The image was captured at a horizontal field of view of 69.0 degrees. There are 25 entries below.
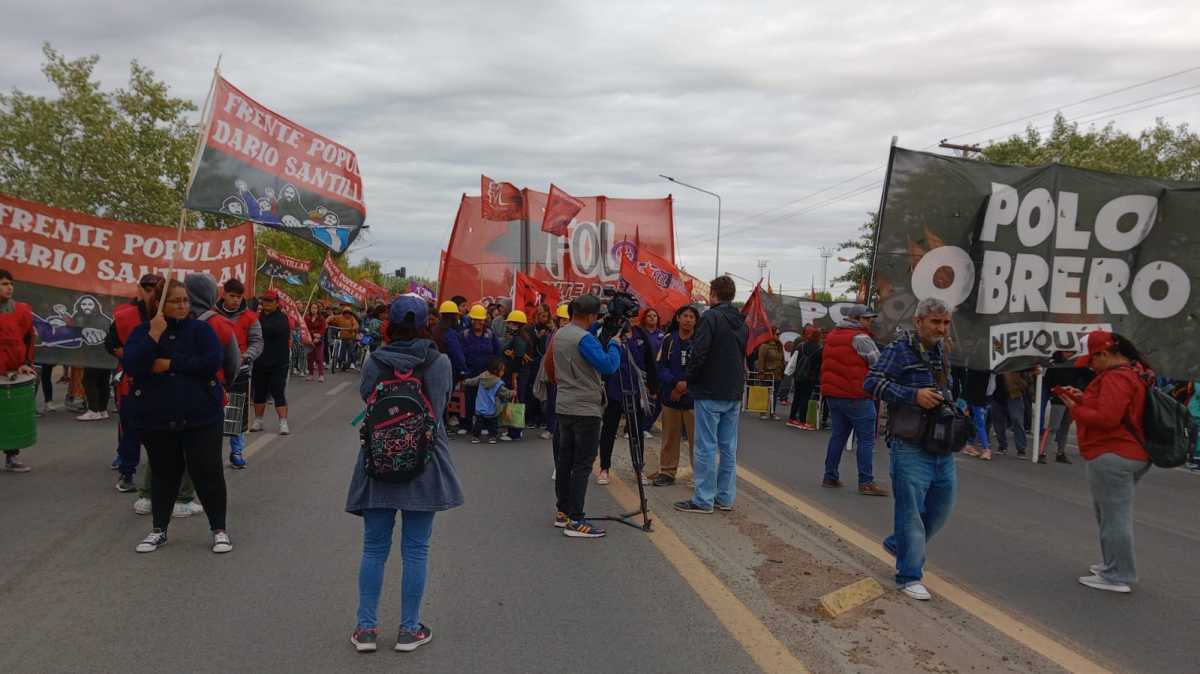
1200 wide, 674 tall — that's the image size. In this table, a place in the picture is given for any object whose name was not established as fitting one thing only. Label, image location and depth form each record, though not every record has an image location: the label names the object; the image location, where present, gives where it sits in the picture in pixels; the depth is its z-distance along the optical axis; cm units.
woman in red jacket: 531
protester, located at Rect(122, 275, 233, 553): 545
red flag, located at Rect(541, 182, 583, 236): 1786
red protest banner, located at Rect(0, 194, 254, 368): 1004
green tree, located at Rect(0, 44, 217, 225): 3609
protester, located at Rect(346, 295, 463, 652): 400
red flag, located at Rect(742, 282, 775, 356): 1639
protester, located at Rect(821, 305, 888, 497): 834
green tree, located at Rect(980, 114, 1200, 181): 3966
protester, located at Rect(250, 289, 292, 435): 1046
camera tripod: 645
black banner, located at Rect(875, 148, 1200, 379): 960
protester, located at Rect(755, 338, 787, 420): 1638
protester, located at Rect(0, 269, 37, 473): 755
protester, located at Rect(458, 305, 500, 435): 1147
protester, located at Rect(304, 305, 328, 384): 2114
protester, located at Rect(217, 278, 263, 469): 825
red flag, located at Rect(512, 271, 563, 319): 1596
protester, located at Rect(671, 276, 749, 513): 710
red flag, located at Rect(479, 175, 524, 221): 1909
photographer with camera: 502
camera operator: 637
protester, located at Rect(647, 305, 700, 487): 838
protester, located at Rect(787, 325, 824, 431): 1464
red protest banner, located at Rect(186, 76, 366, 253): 892
